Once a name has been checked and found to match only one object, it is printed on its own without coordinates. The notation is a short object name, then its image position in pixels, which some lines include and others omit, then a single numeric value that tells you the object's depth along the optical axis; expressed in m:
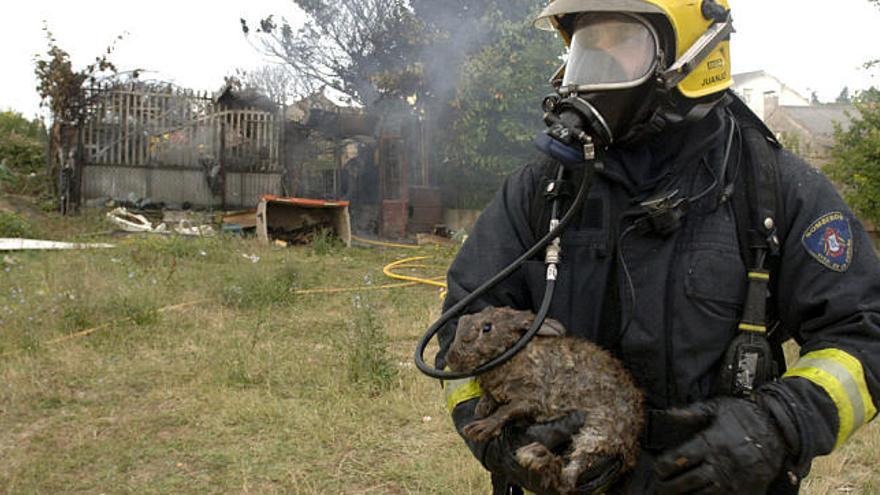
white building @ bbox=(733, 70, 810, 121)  48.31
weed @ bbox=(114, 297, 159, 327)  6.06
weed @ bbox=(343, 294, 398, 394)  4.64
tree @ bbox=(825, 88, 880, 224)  9.12
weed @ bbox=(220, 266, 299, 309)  6.97
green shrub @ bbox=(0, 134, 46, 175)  15.18
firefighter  1.44
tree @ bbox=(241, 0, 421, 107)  16.19
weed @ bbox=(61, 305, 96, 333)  5.87
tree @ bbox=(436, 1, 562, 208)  14.11
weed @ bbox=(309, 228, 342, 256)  10.88
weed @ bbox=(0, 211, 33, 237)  10.75
